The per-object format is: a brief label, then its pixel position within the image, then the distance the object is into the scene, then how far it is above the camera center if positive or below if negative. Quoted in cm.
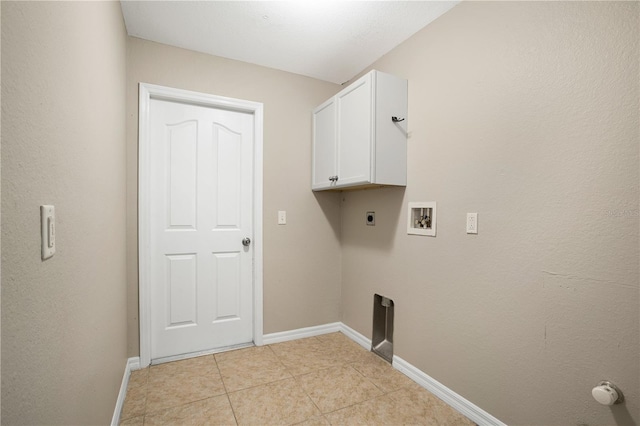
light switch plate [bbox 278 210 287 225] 267 -8
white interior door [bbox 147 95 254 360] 230 -16
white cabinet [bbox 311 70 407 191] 204 +55
